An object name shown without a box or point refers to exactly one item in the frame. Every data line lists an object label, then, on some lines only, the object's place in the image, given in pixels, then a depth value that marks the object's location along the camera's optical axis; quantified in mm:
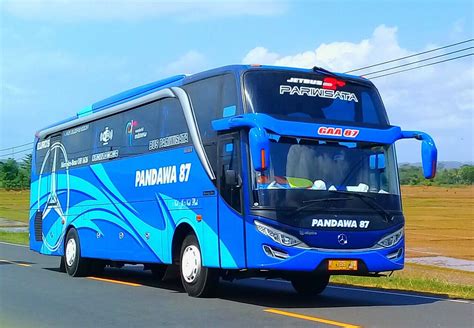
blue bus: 11531
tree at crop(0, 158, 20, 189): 102188
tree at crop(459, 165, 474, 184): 135125
